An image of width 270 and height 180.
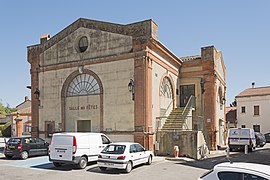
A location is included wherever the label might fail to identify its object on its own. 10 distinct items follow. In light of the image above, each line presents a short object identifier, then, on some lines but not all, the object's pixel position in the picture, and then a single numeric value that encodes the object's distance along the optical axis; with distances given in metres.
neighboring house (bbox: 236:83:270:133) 44.59
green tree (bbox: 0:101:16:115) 106.11
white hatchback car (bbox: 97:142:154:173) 13.76
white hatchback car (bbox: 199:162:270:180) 6.67
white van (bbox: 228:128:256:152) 25.61
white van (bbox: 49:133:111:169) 14.77
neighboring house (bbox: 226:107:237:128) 48.00
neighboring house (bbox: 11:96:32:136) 47.63
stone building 20.06
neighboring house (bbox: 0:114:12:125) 60.82
